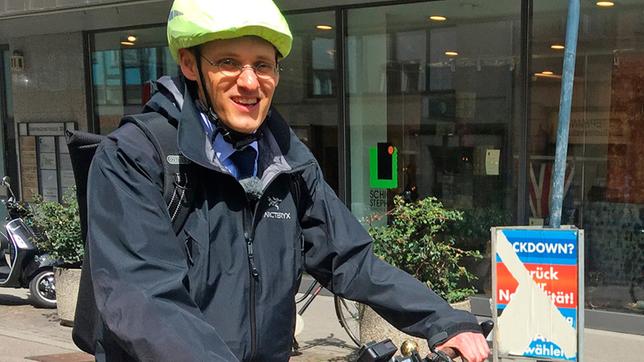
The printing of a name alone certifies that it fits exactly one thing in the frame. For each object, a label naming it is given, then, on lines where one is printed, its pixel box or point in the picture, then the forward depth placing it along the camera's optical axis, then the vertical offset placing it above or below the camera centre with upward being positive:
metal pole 3.54 +0.08
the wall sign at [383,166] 7.94 -0.49
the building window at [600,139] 6.48 -0.17
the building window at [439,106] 7.05 +0.23
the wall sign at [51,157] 10.34 -0.41
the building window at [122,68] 9.26 +0.94
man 1.42 -0.26
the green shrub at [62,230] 6.21 -0.97
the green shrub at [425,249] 4.61 -0.90
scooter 6.96 -1.47
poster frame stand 3.60 -1.02
